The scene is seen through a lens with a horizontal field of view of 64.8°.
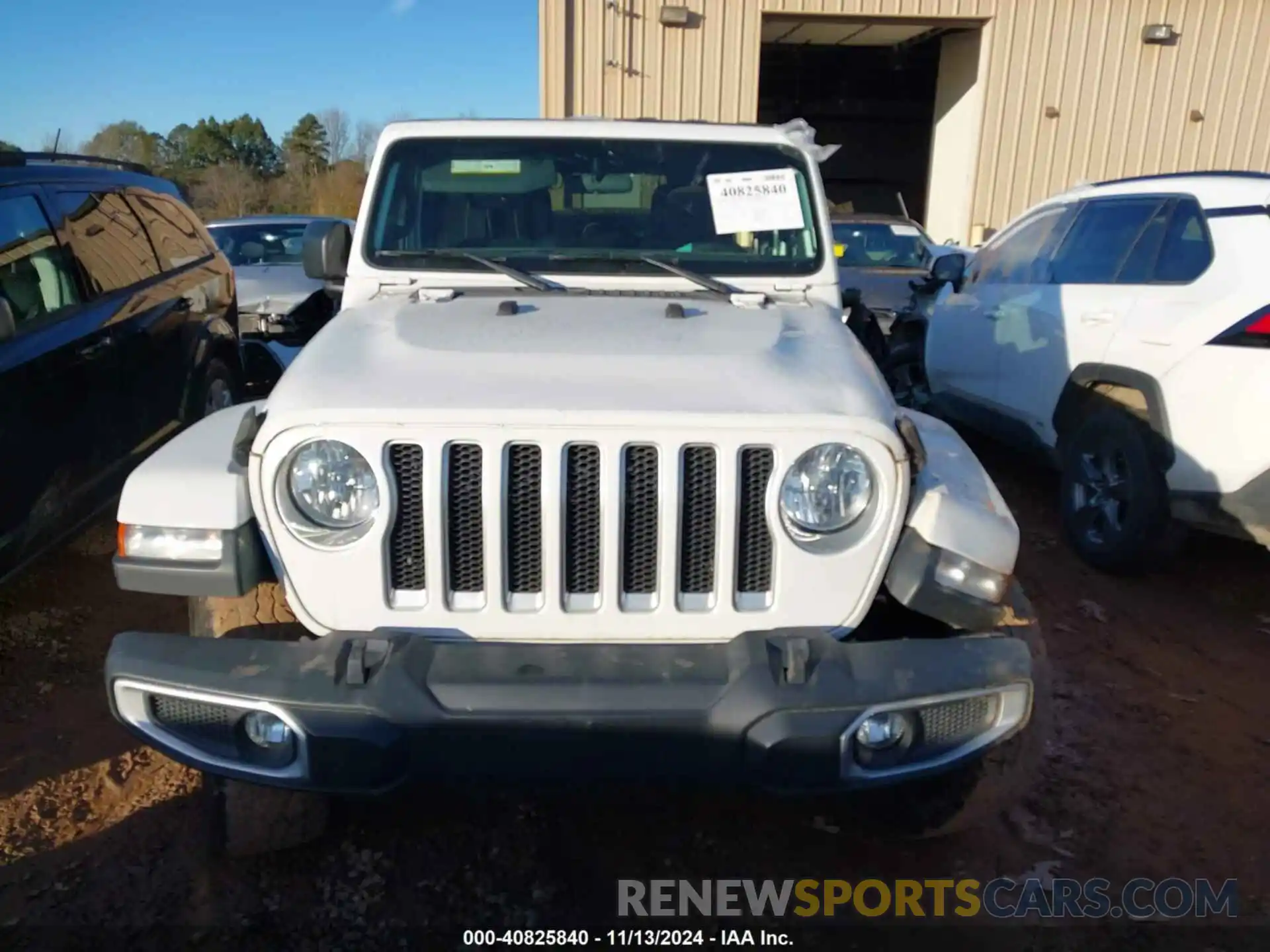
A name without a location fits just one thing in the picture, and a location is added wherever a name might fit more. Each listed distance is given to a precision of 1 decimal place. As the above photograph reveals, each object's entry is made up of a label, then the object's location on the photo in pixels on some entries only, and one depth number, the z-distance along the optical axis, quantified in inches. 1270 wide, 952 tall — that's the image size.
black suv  148.6
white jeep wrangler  84.5
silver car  341.1
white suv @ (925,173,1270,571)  155.8
